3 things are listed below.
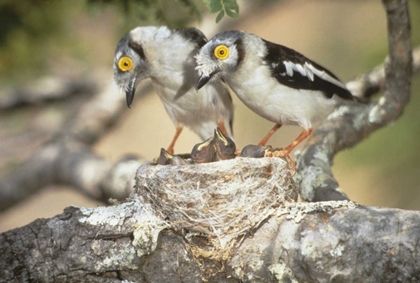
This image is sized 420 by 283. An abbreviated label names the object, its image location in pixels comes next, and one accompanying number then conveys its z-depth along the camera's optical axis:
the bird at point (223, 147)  7.75
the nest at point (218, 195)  5.96
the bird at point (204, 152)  7.70
